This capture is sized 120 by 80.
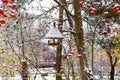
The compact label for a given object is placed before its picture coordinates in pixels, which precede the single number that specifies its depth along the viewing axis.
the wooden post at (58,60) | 8.03
